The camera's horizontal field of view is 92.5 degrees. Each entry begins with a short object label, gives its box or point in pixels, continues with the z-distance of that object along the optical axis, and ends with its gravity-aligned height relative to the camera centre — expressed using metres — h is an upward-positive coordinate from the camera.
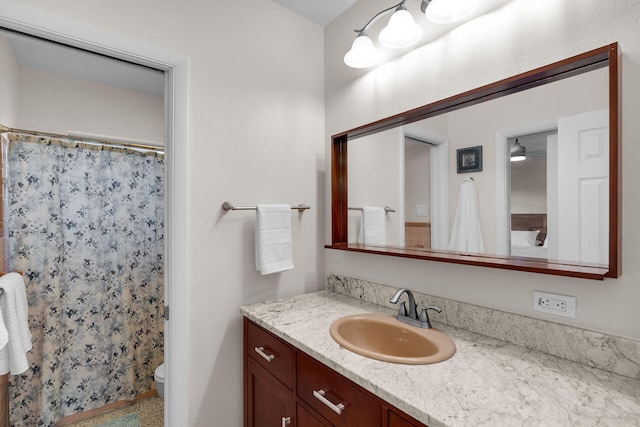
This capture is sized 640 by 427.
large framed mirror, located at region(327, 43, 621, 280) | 0.93 +0.14
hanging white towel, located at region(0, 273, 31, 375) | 1.56 -0.59
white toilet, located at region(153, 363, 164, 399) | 2.03 -1.11
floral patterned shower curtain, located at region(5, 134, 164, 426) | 1.93 -0.39
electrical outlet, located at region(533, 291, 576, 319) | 0.99 -0.31
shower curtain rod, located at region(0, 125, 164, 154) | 1.89 +0.51
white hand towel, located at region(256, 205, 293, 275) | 1.54 -0.14
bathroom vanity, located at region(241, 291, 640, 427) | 0.71 -0.47
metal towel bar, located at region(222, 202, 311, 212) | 1.52 +0.03
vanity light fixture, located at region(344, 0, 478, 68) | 1.17 +0.78
